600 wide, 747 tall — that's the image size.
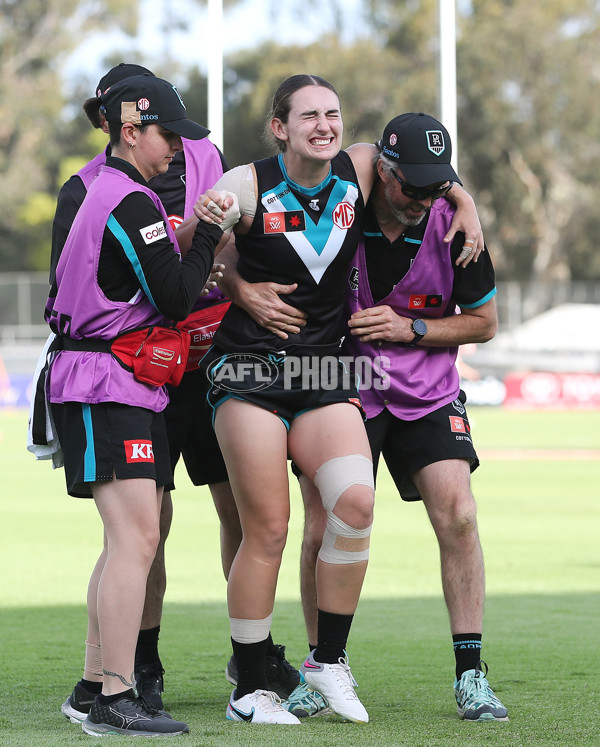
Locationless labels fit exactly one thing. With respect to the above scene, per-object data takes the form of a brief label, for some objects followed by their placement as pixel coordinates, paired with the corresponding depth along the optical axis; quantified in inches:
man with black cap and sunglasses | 373.7
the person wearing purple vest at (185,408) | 386.6
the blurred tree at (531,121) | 3801.7
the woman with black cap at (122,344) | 333.4
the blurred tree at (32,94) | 3961.6
